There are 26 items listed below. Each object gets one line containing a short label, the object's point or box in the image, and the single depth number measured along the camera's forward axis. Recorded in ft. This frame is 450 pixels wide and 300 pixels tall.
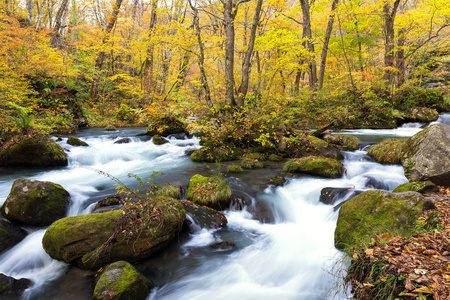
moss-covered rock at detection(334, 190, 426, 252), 11.93
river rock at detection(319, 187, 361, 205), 20.39
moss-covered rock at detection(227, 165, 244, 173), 28.40
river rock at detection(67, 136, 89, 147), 34.88
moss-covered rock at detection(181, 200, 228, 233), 16.88
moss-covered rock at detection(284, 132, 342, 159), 30.63
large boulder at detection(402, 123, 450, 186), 17.11
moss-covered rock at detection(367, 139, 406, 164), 26.37
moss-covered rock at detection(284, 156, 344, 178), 25.91
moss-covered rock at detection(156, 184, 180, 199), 19.40
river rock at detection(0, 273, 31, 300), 11.20
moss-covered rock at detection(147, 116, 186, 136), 44.85
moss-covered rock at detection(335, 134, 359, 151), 32.73
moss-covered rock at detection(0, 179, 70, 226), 15.87
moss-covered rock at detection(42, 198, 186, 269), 12.63
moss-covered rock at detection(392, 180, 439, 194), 16.57
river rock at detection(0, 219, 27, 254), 14.20
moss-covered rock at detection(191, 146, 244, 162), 33.45
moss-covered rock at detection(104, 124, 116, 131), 50.39
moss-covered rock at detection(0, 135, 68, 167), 26.27
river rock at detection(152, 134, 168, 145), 40.50
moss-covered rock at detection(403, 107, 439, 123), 44.42
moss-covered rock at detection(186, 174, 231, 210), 19.76
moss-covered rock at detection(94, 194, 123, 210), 18.43
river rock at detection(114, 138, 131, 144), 39.76
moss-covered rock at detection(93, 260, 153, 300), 10.33
